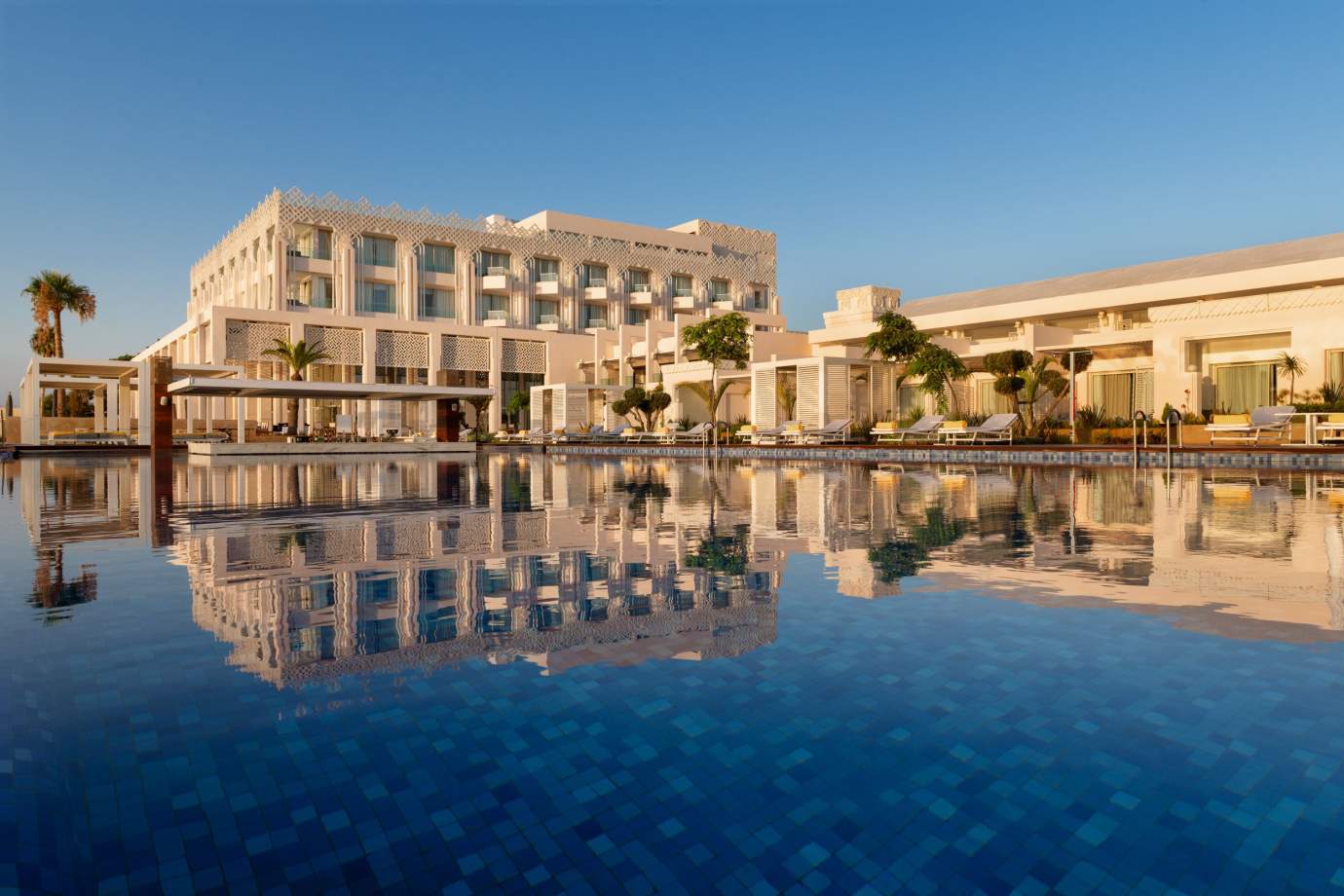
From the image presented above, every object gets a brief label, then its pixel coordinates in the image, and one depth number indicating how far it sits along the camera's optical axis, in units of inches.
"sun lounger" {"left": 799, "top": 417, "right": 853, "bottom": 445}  980.6
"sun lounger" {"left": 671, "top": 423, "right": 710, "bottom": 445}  1077.1
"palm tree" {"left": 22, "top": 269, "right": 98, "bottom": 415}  1659.7
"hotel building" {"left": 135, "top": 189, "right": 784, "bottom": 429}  1539.1
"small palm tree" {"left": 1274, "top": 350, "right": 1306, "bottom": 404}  775.7
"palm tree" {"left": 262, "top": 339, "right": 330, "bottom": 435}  1337.4
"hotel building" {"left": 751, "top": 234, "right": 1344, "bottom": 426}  837.8
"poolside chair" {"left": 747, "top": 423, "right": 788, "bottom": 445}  1008.2
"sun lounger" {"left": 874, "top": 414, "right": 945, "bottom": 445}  904.3
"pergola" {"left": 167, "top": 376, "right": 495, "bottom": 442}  891.2
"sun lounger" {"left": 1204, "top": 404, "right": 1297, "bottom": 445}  694.5
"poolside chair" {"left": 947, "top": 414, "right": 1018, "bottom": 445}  815.1
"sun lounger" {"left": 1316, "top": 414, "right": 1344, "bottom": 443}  642.2
